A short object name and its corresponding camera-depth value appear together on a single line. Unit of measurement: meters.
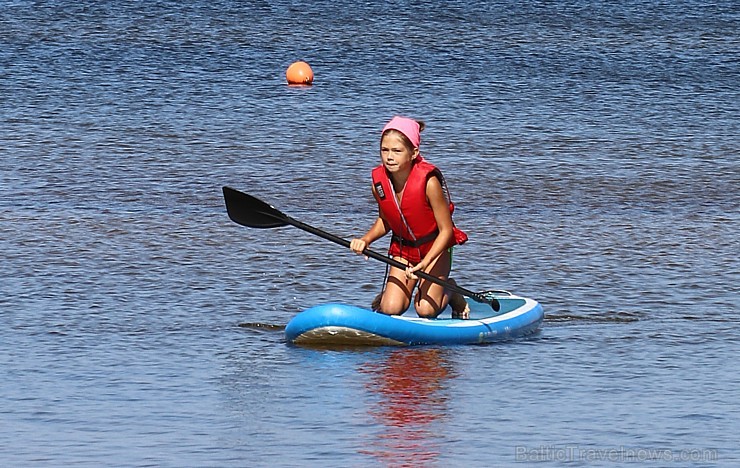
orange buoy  42.75
